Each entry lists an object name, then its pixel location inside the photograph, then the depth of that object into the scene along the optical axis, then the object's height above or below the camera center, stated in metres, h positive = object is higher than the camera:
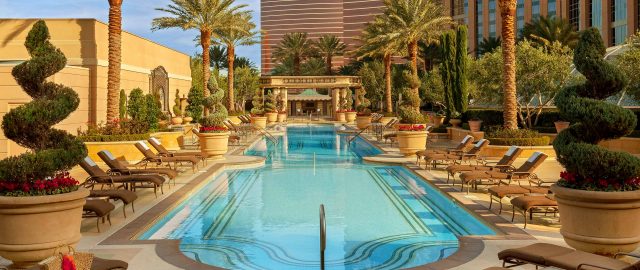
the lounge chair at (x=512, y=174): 13.09 -0.93
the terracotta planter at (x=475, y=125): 29.72 +0.37
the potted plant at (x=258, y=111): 46.50 +2.20
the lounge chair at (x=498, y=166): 14.66 -0.86
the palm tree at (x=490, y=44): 58.72 +8.77
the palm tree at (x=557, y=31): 44.34 +7.59
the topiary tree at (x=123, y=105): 29.12 +1.40
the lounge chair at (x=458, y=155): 18.00 -0.70
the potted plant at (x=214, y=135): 21.77 -0.06
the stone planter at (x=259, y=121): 46.41 +0.96
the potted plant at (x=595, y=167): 6.97 -0.42
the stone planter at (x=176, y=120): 37.91 +0.86
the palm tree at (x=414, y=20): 40.41 +7.74
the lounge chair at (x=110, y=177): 12.88 -0.96
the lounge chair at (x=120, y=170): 14.17 -0.87
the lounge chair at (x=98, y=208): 9.28 -1.17
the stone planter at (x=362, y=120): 45.08 +0.94
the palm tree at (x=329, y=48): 83.75 +12.10
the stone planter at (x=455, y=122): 34.00 +0.59
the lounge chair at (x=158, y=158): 17.12 -0.71
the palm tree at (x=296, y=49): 82.75 +11.88
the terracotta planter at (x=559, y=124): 27.39 +0.37
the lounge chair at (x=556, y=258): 6.00 -1.33
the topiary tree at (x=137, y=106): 26.33 +1.23
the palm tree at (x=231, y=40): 49.31 +8.02
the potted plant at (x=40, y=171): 6.81 -0.45
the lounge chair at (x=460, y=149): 19.03 -0.54
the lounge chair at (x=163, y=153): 18.61 -0.62
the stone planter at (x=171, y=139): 25.87 -0.25
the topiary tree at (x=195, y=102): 38.91 +2.07
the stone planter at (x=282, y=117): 61.25 +1.65
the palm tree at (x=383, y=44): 44.00 +6.98
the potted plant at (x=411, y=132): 21.46 +0.02
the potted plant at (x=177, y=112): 38.03 +1.43
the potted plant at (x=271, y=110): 59.03 +2.35
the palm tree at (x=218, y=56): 77.75 +10.22
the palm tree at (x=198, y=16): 37.41 +7.49
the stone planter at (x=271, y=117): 58.90 +1.60
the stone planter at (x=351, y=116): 59.92 +1.69
